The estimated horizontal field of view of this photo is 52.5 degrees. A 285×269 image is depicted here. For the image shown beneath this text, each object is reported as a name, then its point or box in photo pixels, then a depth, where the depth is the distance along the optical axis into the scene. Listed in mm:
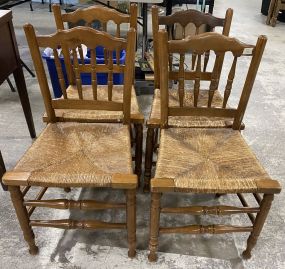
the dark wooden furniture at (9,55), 1573
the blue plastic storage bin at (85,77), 2192
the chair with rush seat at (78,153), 1097
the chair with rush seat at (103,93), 1447
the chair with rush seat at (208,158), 1094
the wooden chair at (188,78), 1426
